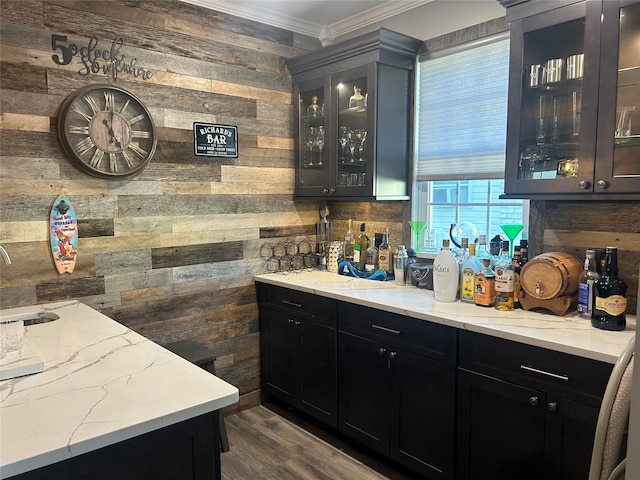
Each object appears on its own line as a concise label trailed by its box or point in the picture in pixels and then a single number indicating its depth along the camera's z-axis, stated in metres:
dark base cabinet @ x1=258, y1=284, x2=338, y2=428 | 2.79
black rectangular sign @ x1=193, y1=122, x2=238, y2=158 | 2.95
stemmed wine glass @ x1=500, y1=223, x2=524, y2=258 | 2.34
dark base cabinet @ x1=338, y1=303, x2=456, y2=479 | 2.18
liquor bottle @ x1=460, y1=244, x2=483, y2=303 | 2.38
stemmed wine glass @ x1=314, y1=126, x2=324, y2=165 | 3.23
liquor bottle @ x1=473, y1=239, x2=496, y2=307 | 2.29
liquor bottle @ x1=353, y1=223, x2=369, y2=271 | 3.22
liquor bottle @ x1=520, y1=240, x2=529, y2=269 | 2.27
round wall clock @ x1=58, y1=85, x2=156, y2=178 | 2.45
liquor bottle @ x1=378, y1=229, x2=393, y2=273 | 3.06
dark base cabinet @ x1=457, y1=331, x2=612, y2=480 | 1.73
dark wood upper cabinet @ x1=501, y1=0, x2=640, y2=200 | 1.87
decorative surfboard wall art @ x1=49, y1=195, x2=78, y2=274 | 2.44
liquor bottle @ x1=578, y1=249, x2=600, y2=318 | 2.04
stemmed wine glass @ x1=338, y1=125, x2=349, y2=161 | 3.09
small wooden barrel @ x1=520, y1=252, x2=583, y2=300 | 2.07
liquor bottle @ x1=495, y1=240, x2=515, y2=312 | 2.21
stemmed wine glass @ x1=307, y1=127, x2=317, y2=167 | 3.30
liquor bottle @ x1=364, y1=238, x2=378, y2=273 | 3.11
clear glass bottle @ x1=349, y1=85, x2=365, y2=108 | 2.96
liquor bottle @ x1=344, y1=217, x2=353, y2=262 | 3.37
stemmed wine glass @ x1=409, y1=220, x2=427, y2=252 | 2.92
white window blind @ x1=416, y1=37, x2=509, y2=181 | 2.65
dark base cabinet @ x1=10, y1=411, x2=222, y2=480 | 1.13
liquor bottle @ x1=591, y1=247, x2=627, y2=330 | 1.88
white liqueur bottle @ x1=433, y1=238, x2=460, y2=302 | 2.42
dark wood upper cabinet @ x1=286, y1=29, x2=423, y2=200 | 2.87
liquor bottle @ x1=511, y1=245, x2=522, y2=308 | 2.24
